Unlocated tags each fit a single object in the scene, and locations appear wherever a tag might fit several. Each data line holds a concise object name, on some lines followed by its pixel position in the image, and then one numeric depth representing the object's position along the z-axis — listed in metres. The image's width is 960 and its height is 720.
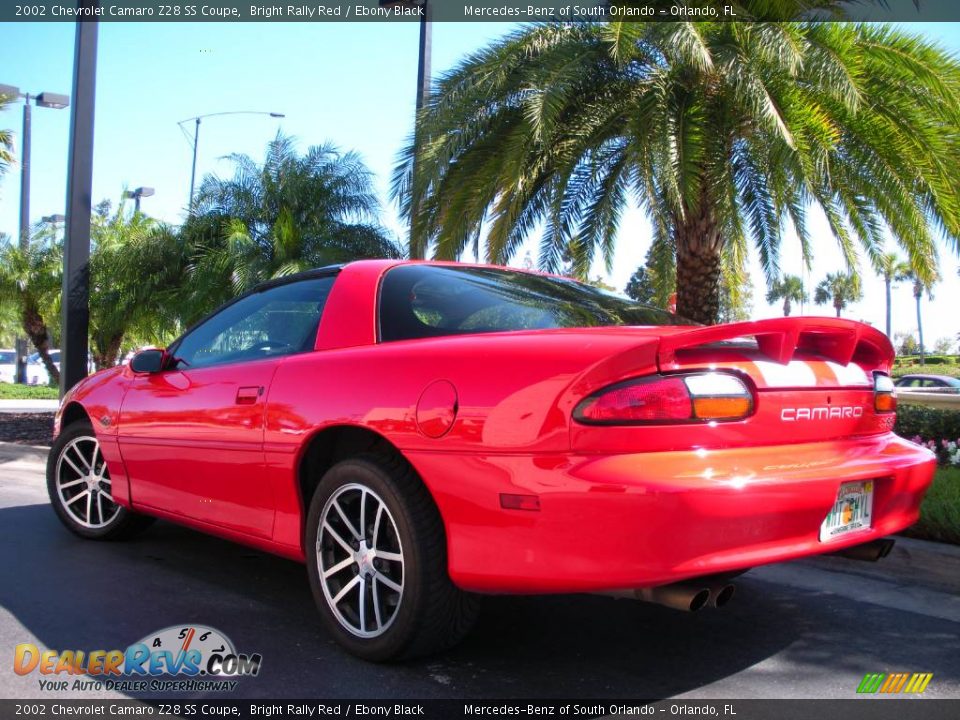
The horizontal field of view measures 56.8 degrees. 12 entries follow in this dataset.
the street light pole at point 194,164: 26.11
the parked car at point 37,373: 31.89
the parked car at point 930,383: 21.31
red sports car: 2.58
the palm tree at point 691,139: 7.53
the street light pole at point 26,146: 16.75
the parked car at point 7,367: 34.25
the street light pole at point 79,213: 9.52
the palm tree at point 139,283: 13.34
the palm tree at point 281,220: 11.85
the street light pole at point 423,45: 9.20
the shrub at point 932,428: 7.32
